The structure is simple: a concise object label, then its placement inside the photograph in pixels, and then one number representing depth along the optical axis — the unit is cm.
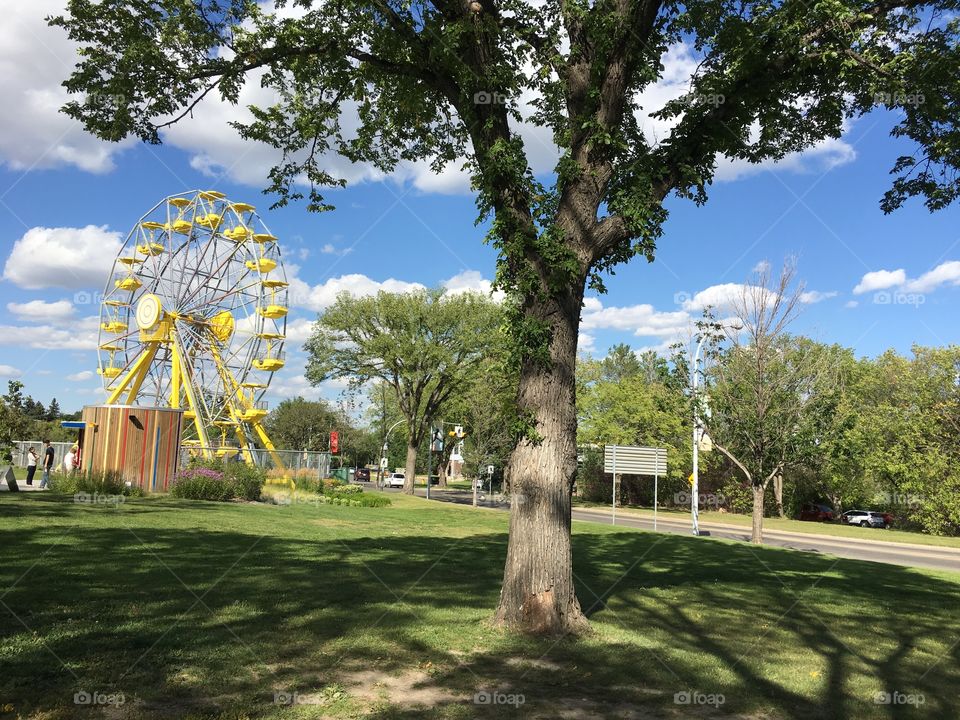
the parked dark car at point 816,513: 5095
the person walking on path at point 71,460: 2418
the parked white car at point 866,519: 4634
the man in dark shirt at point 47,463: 2217
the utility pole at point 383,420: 6665
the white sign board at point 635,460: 2939
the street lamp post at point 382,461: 6872
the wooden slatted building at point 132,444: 2241
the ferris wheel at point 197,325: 3759
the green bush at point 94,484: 1969
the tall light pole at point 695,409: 2303
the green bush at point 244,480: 2402
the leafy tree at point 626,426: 4962
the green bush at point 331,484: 3115
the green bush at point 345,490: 3008
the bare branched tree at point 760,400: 2205
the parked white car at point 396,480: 7481
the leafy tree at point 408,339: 4078
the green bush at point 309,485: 2869
